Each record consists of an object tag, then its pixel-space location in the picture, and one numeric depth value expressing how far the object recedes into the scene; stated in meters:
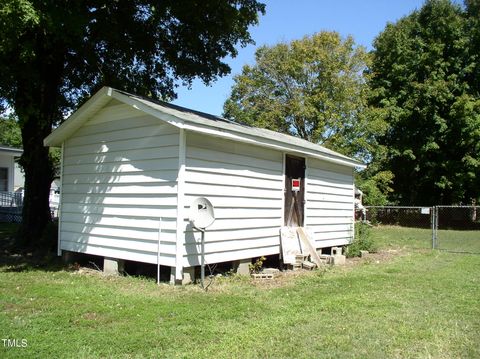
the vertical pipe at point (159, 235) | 7.70
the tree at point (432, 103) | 26.61
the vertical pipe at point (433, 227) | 14.96
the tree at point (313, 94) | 28.41
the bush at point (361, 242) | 12.85
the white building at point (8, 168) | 22.58
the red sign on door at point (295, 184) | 10.45
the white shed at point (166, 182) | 7.59
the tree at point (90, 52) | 9.56
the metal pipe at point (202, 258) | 7.36
